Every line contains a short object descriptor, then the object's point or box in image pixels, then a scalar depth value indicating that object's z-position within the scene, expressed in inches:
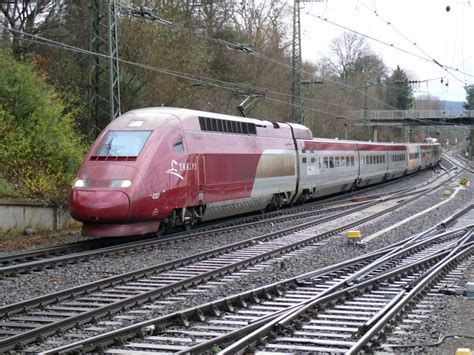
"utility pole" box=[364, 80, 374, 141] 2348.1
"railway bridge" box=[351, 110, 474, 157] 3152.1
